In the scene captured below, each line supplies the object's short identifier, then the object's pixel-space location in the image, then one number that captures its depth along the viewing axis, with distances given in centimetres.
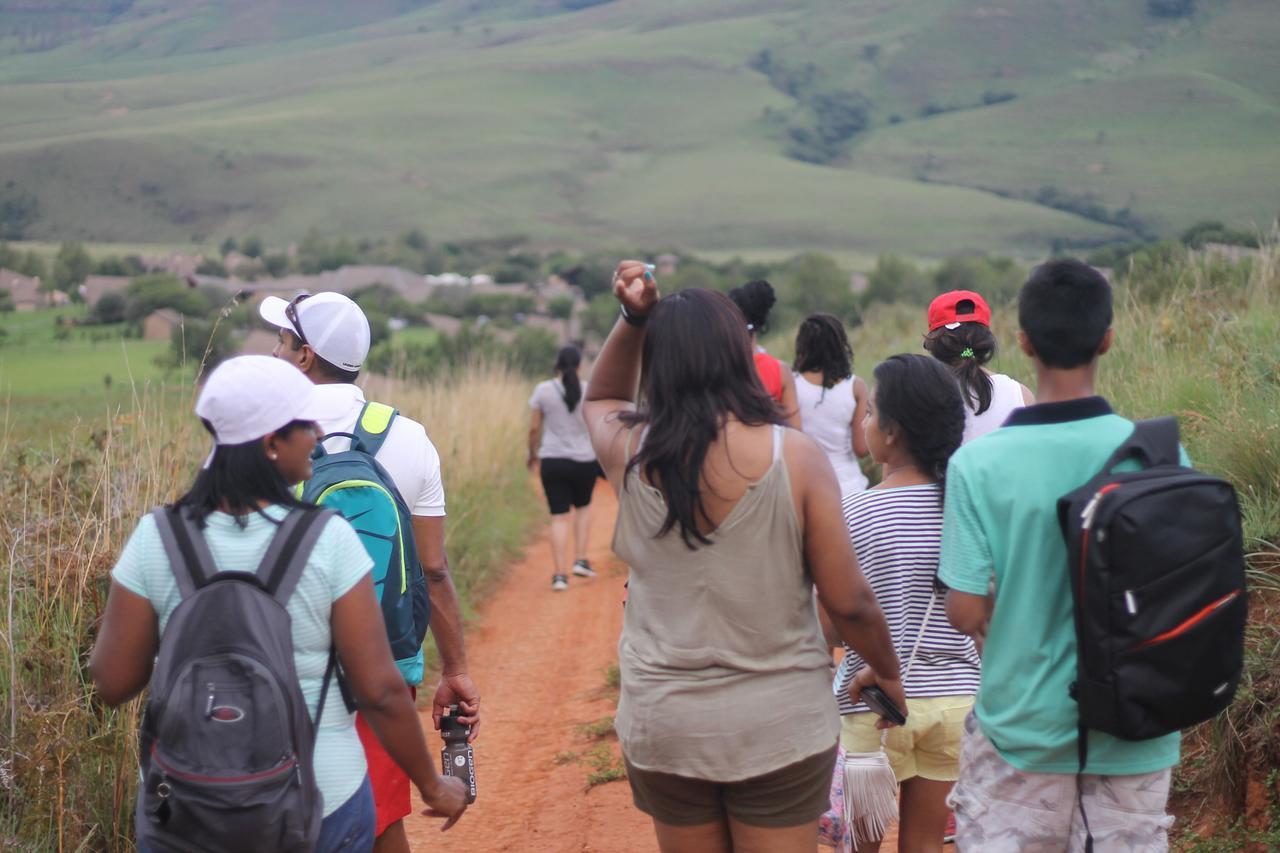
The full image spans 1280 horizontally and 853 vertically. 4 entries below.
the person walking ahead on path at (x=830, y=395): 683
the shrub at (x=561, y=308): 4647
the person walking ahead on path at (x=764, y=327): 654
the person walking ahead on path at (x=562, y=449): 1137
